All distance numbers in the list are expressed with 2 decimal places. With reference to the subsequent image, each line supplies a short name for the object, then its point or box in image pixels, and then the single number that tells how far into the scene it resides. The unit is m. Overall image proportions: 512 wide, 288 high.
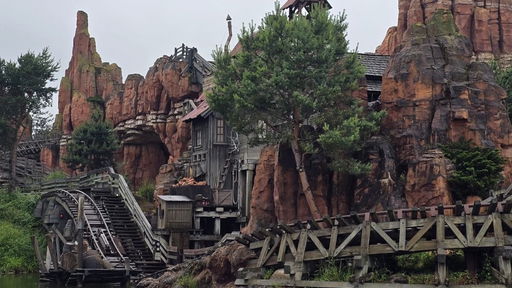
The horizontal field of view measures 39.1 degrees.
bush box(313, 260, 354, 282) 22.03
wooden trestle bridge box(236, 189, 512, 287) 19.69
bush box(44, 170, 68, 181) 54.72
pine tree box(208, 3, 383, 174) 31.62
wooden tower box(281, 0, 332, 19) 40.44
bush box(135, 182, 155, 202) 48.03
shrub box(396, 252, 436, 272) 21.88
